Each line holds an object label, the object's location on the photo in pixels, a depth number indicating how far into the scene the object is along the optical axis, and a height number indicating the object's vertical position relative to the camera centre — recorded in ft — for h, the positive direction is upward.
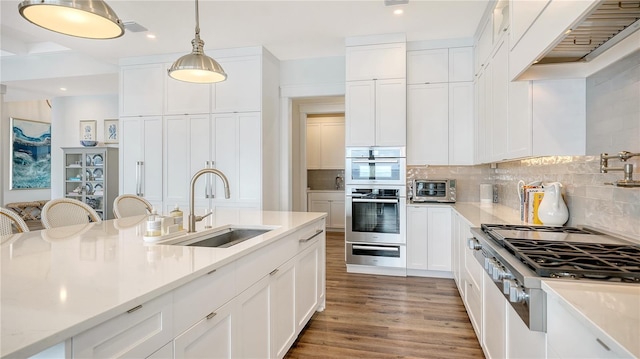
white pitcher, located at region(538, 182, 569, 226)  7.04 -0.66
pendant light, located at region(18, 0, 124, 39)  4.90 +2.66
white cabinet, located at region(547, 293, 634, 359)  2.45 -1.41
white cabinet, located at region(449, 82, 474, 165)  13.08 +2.22
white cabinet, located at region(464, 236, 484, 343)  7.03 -2.71
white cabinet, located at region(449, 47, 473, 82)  13.00 +4.57
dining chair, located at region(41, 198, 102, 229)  7.55 -0.87
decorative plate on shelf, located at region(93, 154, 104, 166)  19.27 +1.07
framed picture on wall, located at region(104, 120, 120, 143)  21.15 +3.07
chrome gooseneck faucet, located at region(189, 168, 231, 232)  6.29 -0.53
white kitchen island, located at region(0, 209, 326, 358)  2.56 -1.09
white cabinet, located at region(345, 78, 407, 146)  13.01 +2.65
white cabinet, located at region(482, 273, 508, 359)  5.15 -2.49
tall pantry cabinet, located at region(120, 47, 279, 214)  14.30 +2.12
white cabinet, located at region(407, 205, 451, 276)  12.60 -2.38
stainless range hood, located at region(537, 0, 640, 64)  3.81 +2.02
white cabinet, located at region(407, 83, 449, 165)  13.34 +2.21
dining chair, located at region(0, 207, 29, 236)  6.54 -0.90
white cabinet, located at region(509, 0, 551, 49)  4.80 +2.66
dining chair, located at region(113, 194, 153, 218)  9.60 -0.87
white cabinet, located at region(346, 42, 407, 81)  12.92 +4.69
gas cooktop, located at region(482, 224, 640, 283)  3.61 -1.03
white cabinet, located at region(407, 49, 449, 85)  13.21 +4.57
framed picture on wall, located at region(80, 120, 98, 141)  21.25 +3.16
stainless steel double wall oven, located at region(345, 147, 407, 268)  13.00 -1.13
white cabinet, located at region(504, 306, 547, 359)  3.71 -2.07
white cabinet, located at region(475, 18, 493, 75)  10.29 +4.49
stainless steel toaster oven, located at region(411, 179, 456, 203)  13.20 -0.51
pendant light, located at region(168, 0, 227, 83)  7.63 +2.75
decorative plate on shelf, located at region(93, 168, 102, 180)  19.27 +0.24
